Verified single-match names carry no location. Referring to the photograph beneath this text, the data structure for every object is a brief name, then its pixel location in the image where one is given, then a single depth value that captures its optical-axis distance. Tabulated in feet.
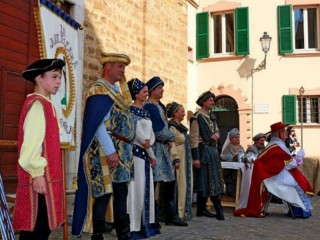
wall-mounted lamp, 47.57
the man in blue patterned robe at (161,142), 17.06
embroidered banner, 12.87
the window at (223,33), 52.21
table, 24.21
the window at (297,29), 48.52
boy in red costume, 8.88
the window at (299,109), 47.60
